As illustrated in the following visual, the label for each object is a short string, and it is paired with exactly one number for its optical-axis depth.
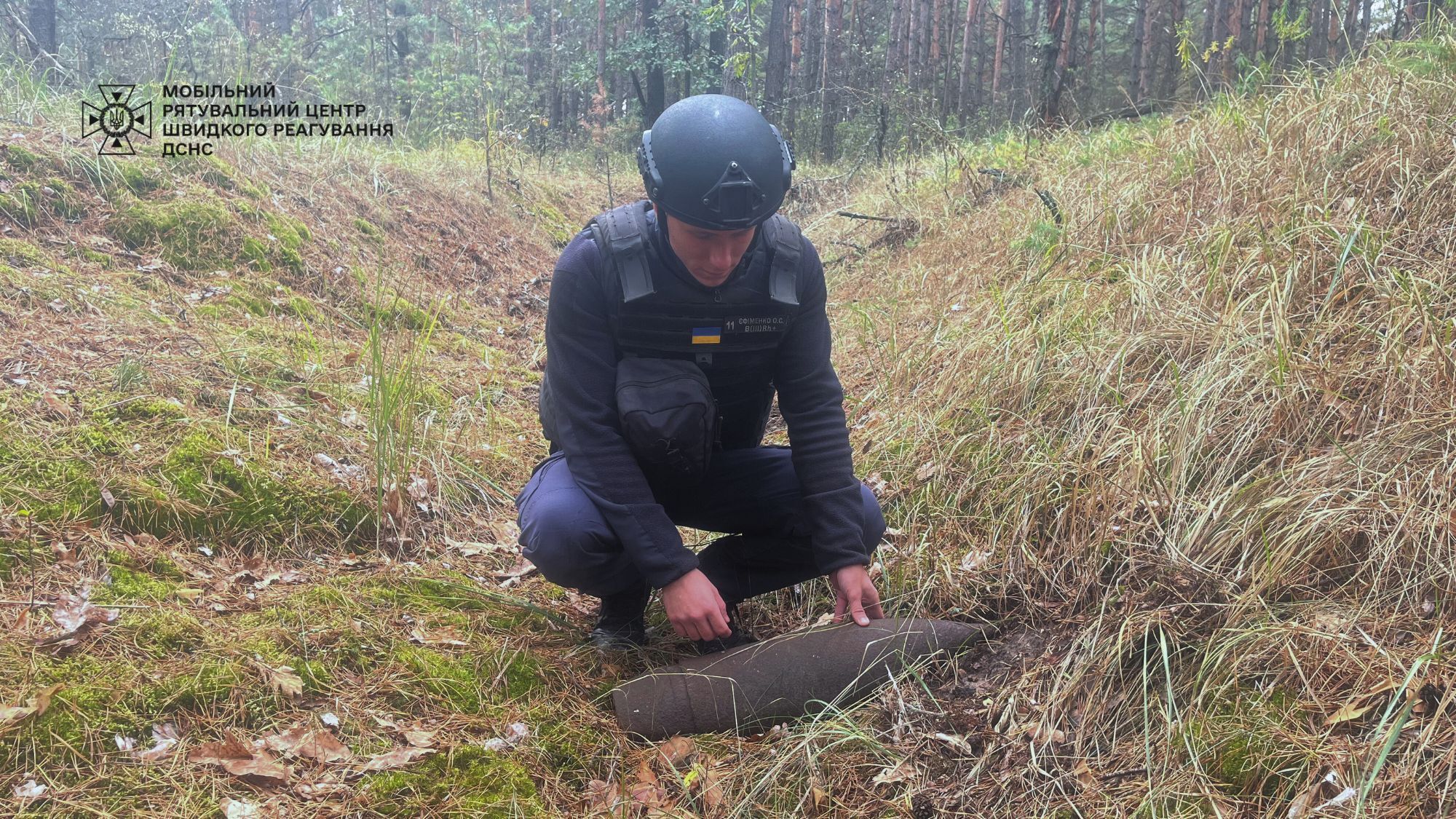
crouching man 2.28
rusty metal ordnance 2.44
